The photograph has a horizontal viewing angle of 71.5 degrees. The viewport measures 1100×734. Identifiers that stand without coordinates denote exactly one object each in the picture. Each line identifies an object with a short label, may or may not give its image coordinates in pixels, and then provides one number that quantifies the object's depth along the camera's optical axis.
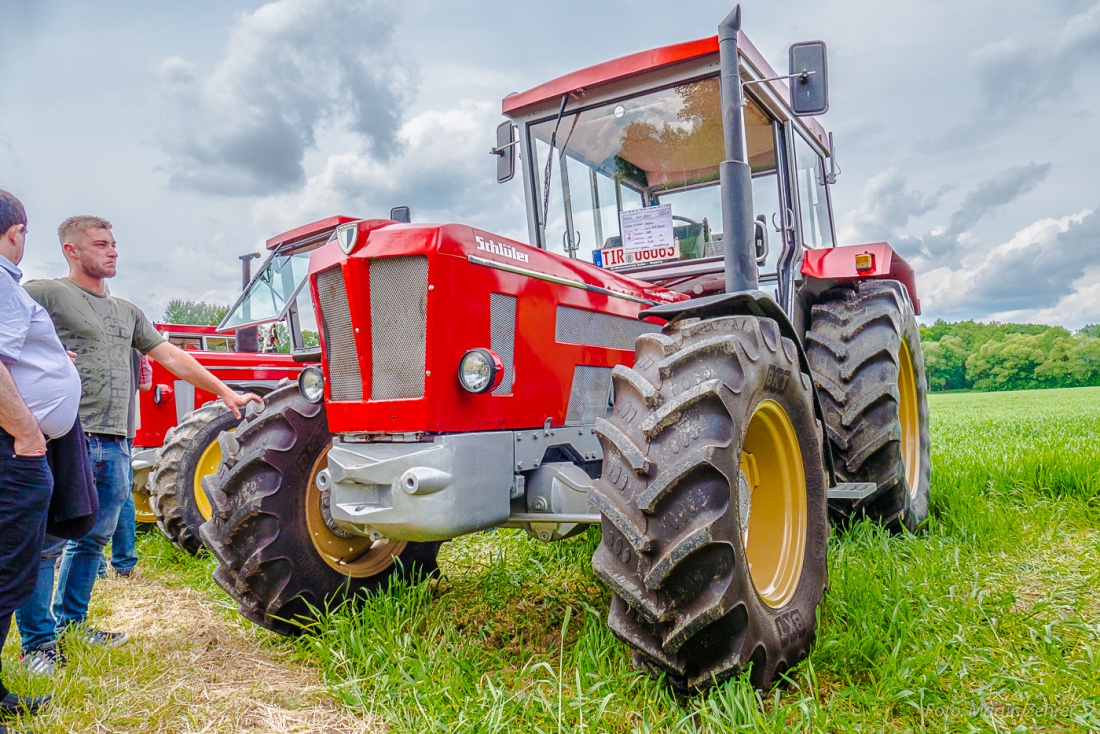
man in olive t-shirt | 3.47
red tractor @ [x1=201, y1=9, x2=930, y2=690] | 2.29
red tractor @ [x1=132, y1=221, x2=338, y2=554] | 4.91
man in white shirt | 2.48
